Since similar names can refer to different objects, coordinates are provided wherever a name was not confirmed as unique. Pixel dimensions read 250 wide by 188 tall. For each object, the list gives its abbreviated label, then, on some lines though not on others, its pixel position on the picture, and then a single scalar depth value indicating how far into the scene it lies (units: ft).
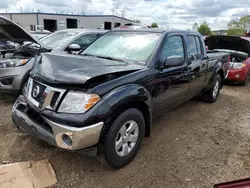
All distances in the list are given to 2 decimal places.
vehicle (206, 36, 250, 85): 24.93
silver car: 14.84
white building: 103.61
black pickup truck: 7.65
